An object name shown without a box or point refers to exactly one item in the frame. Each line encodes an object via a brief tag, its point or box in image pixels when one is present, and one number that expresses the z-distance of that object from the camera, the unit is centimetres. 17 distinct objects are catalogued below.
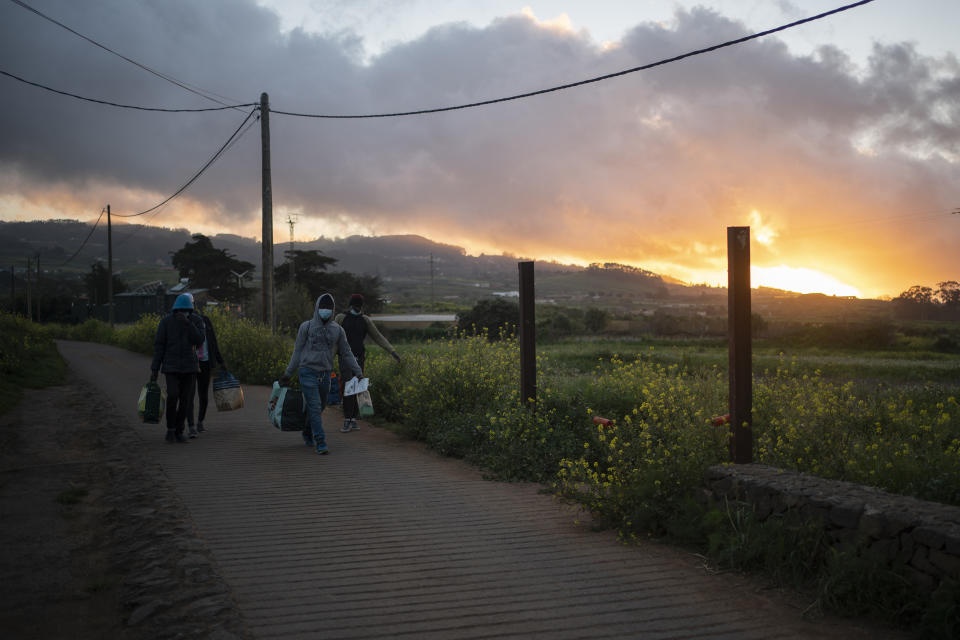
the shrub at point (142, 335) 3167
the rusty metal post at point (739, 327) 682
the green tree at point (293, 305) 4047
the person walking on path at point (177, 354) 1066
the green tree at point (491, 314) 6266
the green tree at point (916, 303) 7612
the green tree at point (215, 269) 7150
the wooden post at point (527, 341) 1056
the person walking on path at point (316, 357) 1003
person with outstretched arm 1211
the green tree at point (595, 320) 7800
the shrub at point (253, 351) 2036
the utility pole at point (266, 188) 2097
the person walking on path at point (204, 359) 1132
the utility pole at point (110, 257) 4515
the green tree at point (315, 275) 6769
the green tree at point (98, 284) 8442
